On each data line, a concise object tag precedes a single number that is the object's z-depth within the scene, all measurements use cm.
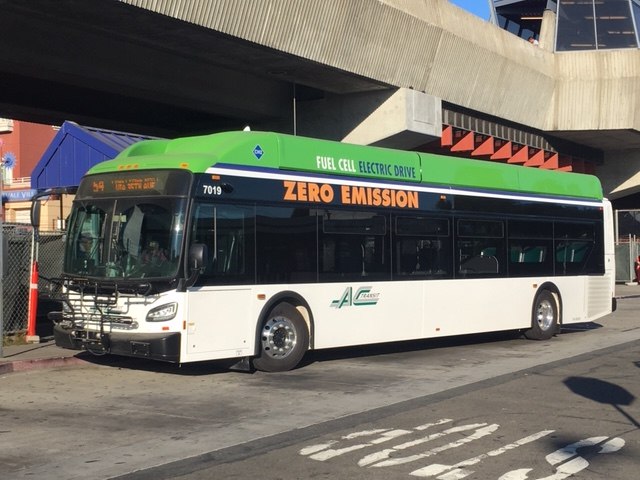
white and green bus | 1081
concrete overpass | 1648
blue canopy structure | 1964
